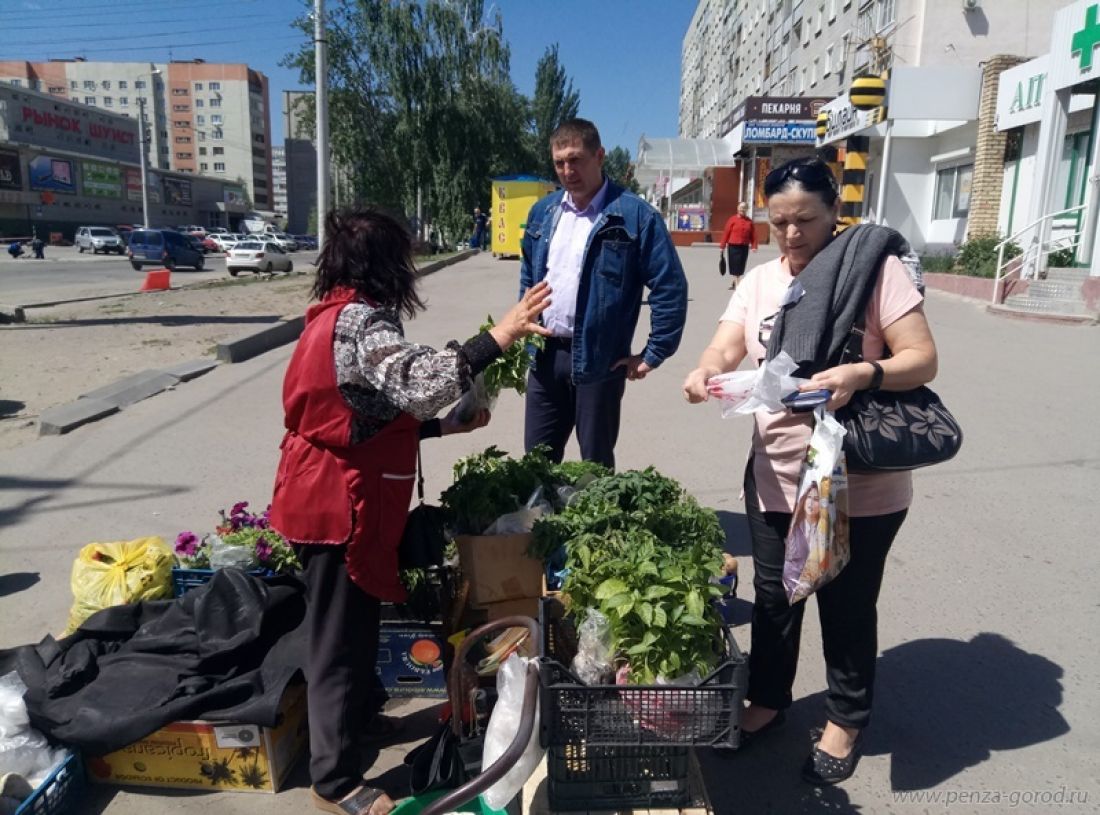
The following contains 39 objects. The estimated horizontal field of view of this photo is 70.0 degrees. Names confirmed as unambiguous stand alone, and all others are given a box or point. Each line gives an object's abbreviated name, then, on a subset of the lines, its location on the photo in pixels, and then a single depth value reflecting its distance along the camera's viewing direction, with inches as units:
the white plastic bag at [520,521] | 123.4
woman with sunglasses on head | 94.0
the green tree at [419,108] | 1485.0
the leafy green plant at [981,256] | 662.5
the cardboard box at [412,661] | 123.1
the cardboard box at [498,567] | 121.0
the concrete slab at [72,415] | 281.4
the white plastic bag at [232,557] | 129.6
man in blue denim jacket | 146.8
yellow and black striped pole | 922.7
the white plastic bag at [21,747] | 99.2
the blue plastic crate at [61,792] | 94.0
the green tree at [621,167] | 2871.6
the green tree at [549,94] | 2504.9
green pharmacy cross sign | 583.2
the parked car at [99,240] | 1871.3
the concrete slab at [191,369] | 374.0
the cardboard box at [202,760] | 105.8
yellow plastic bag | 125.0
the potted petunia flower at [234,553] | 129.8
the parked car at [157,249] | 1390.3
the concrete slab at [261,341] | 415.5
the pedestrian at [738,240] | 737.0
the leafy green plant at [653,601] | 87.4
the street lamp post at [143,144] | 1920.5
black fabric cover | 102.7
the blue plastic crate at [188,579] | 129.3
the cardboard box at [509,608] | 123.6
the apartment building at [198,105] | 4653.1
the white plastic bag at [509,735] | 82.7
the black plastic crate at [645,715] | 82.3
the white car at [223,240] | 2069.6
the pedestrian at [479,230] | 1530.5
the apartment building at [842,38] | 986.7
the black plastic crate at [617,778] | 84.0
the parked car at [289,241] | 2437.3
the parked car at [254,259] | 1310.3
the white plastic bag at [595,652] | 90.9
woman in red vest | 91.4
